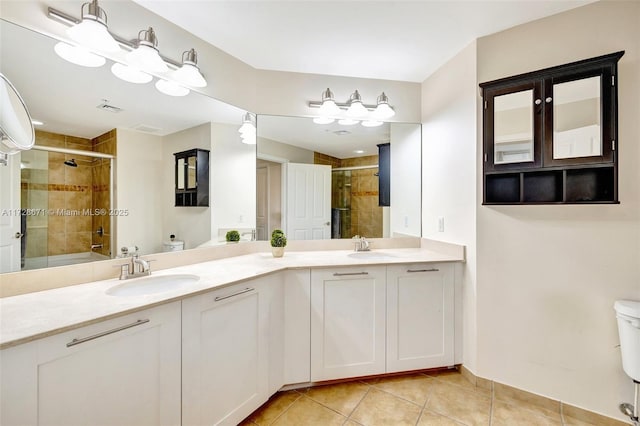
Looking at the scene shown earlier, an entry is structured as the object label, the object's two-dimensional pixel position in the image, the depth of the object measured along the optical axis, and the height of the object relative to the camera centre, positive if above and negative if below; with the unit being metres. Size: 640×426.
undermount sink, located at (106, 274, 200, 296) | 1.43 -0.40
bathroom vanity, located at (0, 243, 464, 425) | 0.94 -0.59
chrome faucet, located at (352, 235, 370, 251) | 2.39 -0.28
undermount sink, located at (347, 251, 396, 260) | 2.22 -0.35
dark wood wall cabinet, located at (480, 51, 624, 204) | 1.46 +0.45
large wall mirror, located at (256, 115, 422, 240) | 2.40 +0.29
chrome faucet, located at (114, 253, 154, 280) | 1.50 -0.30
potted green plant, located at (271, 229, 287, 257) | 2.09 -0.24
